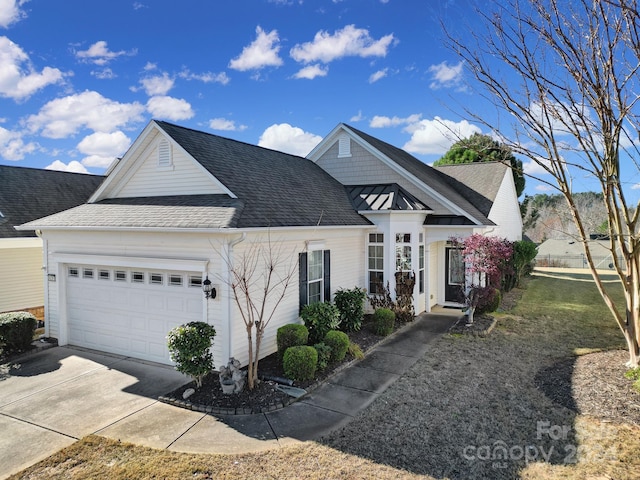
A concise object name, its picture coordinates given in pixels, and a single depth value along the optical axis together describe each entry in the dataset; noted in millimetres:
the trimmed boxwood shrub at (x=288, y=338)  8656
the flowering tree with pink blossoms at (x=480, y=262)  12133
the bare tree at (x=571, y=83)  7105
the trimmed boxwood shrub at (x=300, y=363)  7637
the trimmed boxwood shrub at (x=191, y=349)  7207
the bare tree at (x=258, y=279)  7719
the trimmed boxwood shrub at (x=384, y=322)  11164
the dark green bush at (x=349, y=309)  11297
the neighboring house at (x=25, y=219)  12836
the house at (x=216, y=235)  8375
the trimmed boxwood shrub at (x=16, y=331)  9430
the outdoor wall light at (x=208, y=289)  7938
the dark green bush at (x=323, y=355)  8289
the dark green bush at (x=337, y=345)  8789
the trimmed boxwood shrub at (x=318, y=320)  9773
